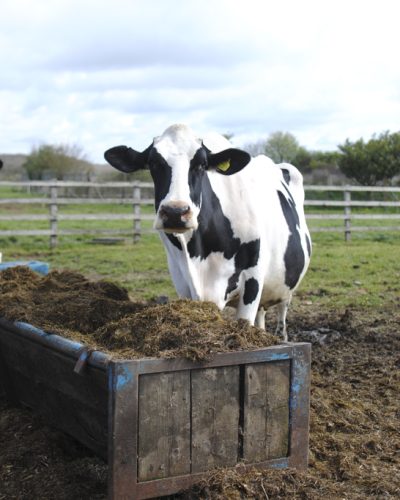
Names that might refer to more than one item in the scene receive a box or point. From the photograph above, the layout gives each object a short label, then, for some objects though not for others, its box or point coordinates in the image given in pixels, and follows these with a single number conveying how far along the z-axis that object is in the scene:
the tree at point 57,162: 46.46
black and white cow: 4.76
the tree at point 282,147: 47.16
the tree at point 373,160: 33.72
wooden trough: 3.31
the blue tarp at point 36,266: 6.81
